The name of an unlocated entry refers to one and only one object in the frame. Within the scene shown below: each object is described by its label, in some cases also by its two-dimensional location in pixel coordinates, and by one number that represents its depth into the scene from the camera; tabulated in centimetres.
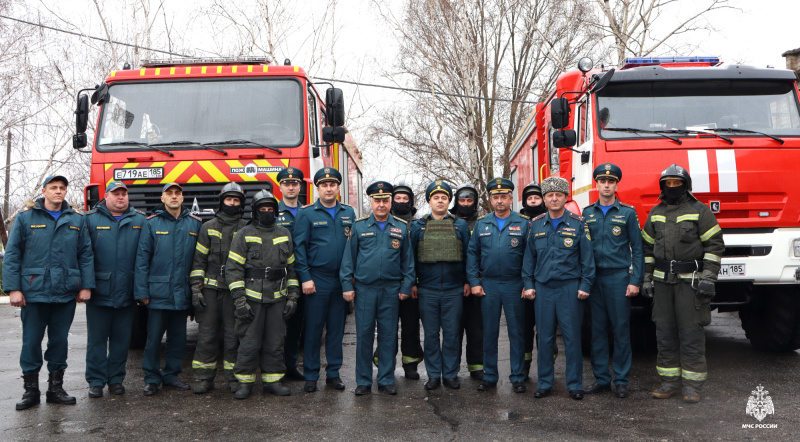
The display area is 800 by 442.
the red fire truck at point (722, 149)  659
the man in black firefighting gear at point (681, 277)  576
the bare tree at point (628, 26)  1839
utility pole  2057
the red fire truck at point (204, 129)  751
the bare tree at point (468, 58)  1942
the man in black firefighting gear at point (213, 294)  616
